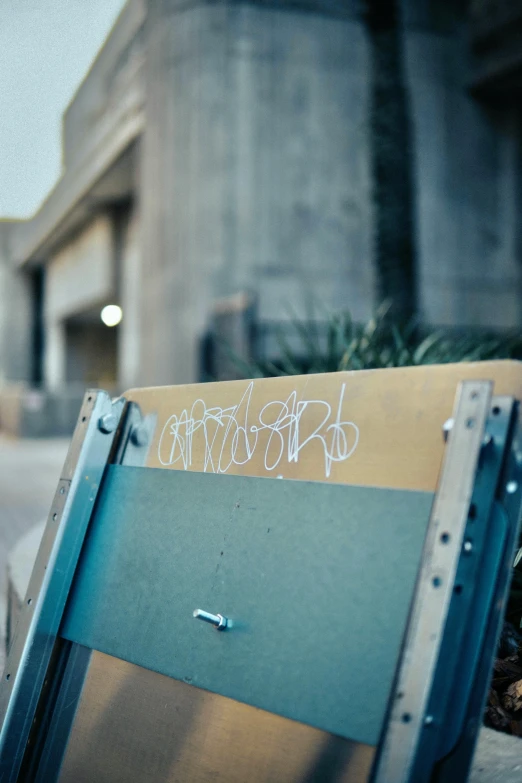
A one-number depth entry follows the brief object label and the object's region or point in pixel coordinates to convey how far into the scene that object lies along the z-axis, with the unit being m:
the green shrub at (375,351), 3.83
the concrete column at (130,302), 19.19
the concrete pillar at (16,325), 35.81
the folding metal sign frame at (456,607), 1.27
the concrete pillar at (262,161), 12.77
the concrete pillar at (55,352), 31.77
